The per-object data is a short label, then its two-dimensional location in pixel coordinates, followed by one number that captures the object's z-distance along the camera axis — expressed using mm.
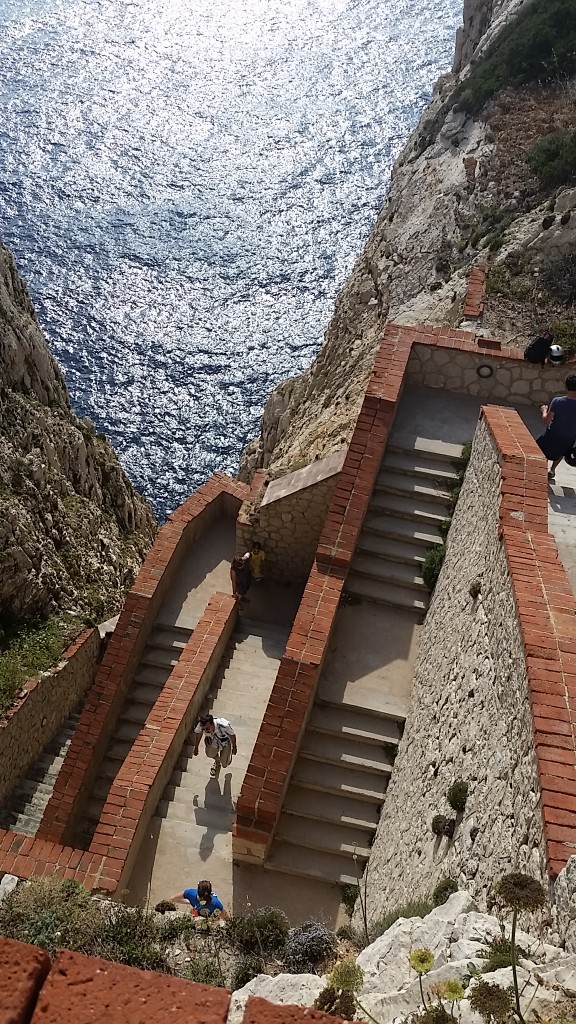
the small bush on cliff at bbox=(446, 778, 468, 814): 6500
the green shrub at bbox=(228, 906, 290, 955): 5684
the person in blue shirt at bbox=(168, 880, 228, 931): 7320
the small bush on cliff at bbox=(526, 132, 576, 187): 20906
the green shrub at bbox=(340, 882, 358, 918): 8883
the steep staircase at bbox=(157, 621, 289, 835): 9992
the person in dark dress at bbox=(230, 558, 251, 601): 13438
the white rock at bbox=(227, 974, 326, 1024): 4676
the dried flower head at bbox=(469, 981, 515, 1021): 3811
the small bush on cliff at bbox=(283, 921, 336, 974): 5445
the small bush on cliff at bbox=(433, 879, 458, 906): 5866
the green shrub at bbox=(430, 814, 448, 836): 6648
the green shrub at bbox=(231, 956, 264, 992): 5355
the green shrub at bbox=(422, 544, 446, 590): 10891
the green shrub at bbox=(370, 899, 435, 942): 5746
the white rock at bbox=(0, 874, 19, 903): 6372
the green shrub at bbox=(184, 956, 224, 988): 5258
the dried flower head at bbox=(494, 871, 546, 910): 4232
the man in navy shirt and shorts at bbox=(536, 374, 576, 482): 9695
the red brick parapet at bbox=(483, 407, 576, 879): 4930
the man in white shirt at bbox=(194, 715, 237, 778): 10156
